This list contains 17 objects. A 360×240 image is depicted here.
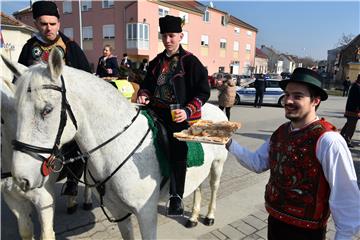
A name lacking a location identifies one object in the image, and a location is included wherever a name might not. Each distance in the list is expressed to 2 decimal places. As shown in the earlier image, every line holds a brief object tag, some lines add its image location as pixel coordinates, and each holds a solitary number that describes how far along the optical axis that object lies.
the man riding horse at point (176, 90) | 2.78
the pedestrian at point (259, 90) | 18.17
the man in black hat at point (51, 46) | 2.95
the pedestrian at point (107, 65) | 8.19
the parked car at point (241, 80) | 27.67
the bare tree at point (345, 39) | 63.04
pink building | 33.12
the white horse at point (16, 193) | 2.64
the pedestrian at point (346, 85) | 27.88
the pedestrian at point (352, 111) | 8.73
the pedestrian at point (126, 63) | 12.29
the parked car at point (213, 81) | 27.81
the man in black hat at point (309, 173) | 1.86
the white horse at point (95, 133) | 1.94
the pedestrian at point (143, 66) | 14.31
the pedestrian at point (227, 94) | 12.42
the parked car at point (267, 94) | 18.84
